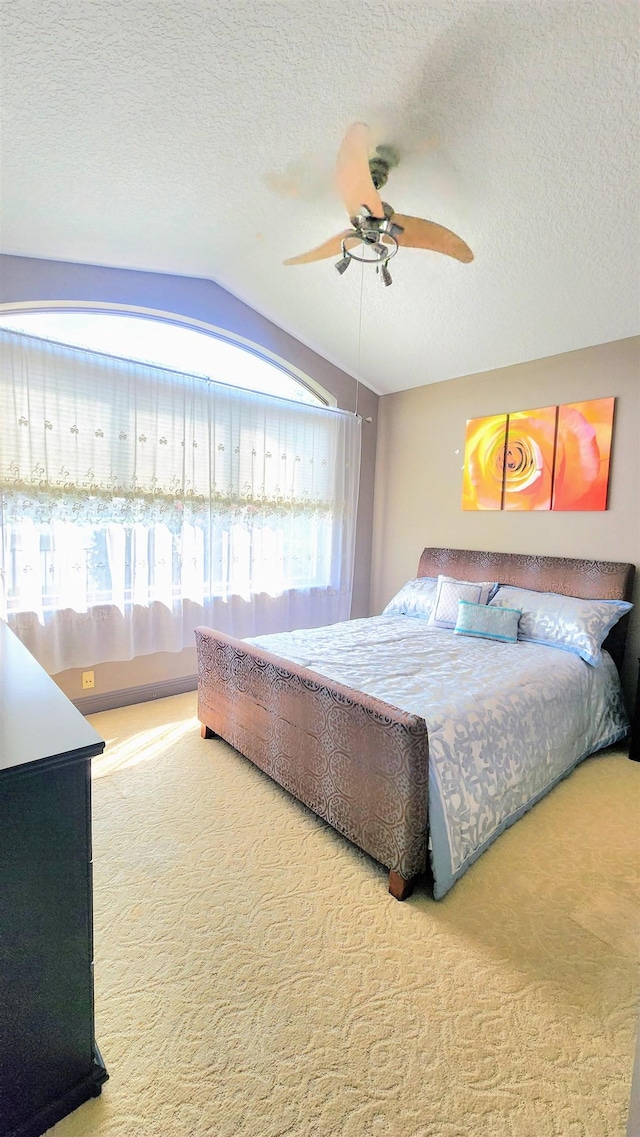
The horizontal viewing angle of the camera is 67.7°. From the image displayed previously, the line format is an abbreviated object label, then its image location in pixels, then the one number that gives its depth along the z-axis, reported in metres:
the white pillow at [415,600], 3.65
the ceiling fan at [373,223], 1.70
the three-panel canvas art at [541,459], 3.13
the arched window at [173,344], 2.80
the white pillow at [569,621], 2.78
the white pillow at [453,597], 3.33
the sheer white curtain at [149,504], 2.63
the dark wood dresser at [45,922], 0.93
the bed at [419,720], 1.67
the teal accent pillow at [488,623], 3.03
